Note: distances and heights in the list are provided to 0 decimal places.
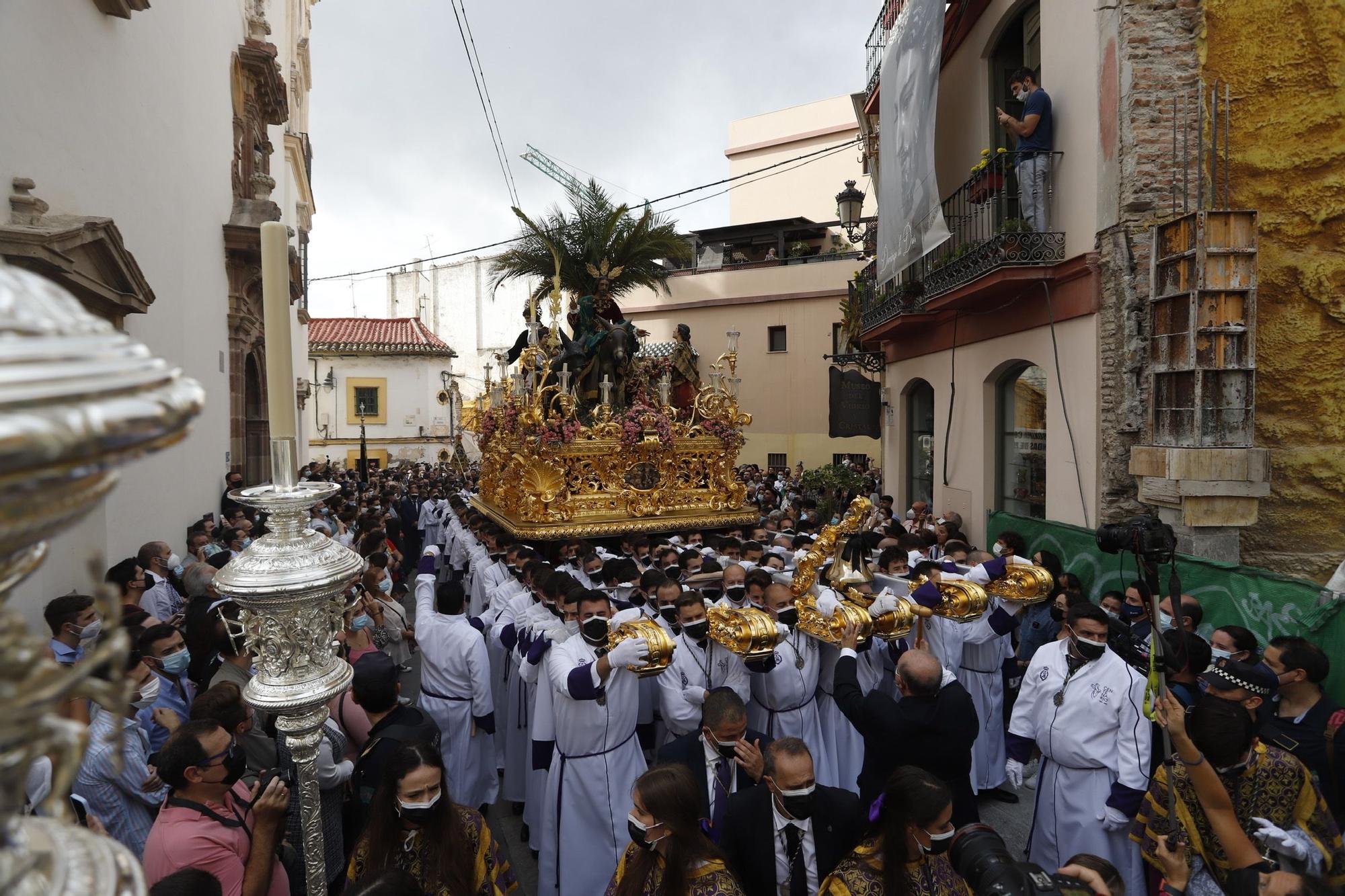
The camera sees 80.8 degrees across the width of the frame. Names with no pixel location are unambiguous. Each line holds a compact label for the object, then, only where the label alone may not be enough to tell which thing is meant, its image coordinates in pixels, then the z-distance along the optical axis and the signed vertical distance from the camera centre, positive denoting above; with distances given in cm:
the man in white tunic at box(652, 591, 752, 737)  426 -143
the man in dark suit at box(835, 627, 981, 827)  330 -132
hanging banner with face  1016 +391
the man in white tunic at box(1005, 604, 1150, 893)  376 -164
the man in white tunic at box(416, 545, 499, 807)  520 -176
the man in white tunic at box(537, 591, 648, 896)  428 -199
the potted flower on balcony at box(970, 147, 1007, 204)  956 +294
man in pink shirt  251 -130
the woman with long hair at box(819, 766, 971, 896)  246 -139
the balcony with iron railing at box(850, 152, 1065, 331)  867 +220
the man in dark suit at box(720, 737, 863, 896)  286 -153
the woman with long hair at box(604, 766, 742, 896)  244 -135
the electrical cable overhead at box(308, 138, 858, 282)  2796 +923
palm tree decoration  1121 +257
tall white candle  192 +24
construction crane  4269 +1498
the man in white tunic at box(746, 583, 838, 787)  447 -157
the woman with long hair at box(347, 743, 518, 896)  267 -142
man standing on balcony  873 +296
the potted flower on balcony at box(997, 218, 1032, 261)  870 +195
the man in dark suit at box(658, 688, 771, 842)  320 -146
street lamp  1530 +411
